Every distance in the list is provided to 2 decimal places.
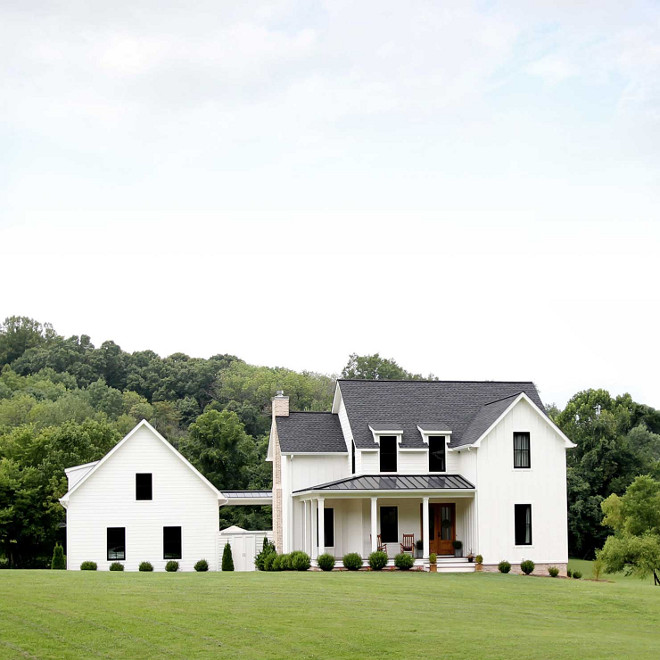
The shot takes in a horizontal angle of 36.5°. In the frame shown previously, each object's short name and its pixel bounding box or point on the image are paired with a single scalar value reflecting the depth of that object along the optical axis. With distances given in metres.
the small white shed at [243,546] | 43.78
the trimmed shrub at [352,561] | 37.59
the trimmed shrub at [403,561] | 38.03
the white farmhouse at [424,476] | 40.84
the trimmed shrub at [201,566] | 40.84
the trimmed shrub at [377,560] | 37.66
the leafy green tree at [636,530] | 47.34
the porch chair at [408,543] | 42.00
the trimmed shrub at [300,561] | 37.41
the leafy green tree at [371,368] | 93.69
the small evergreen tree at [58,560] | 40.91
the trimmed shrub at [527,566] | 39.19
